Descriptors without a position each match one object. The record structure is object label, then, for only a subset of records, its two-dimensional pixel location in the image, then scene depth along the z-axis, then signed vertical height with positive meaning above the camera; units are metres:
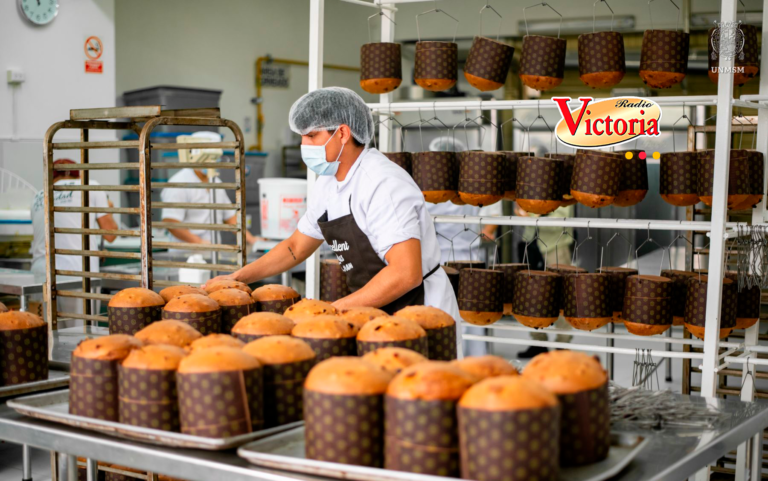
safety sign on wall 6.31 +1.09
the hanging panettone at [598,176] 2.96 +0.05
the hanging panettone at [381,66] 3.35 +0.54
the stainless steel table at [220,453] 1.15 -0.44
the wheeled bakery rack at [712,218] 2.68 -0.11
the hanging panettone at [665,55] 2.99 +0.54
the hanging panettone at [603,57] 3.06 +0.54
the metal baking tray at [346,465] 1.05 -0.42
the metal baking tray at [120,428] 1.18 -0.42
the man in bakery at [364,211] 2.21 -0.08
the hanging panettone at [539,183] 3.06 +0.02
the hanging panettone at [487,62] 3.21 +0.54
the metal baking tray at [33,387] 1.51 -0.43
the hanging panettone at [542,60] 3.15 +0.54
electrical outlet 5.90 +0.83
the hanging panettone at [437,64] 3.27 +0.54
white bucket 5.01 -0.14
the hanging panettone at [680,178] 2.94 +0.04
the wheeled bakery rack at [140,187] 2.33 -0.02
